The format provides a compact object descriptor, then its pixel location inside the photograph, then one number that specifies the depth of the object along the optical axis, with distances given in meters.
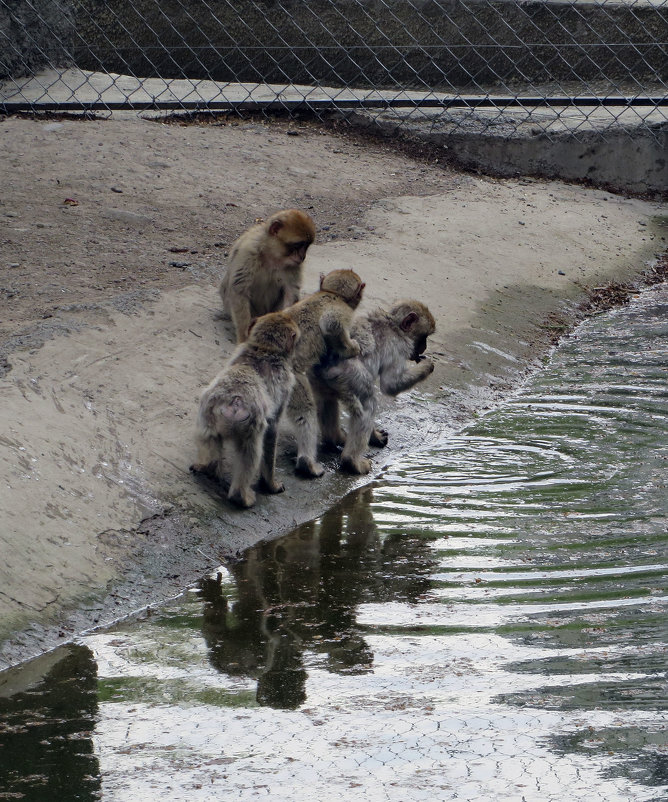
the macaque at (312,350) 13.41
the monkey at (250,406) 11.74
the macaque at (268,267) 15.22
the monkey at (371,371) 13.83
